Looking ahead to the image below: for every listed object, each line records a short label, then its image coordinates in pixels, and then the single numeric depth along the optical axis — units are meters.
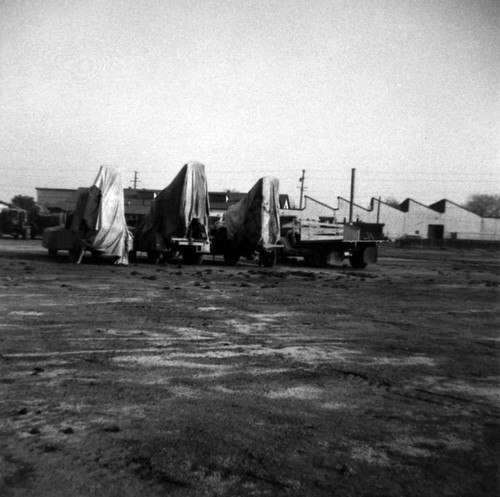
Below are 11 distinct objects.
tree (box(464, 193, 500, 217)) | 103.19
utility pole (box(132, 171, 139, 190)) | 88.09
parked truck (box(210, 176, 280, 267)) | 19.56
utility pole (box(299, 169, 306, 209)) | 74.22
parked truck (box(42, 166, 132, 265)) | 18.05
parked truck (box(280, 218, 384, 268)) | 21.36
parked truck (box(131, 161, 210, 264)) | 19.41
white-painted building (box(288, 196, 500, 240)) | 74.56
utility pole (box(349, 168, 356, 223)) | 51.44
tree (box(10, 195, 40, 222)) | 71.30
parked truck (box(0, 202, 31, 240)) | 41.81
